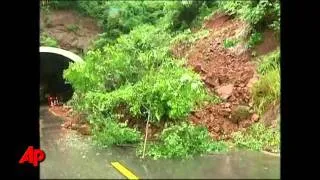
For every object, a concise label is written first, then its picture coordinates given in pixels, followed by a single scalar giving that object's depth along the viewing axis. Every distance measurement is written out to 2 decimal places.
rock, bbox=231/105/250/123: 7.43
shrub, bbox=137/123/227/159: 5.80
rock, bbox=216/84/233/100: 8.12
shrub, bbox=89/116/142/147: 6.52
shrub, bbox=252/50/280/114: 7.24
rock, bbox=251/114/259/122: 7.25
